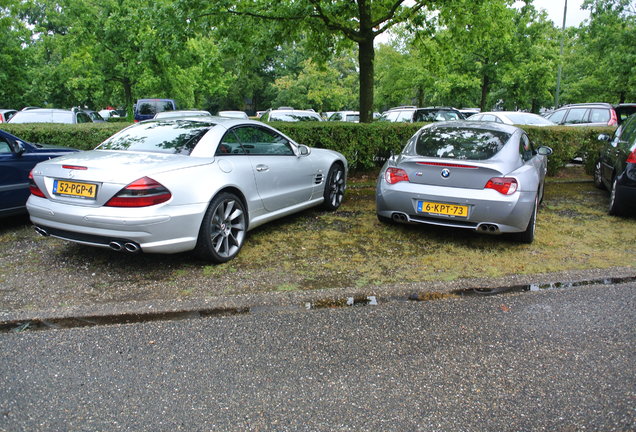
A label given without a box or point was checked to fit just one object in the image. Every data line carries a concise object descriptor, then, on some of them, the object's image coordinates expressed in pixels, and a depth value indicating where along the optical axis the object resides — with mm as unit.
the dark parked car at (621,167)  6570
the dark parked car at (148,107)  21625
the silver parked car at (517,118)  12898
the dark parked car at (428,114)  15201
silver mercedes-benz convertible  4281
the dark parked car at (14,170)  5973
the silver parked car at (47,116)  13952
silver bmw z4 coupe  5297
